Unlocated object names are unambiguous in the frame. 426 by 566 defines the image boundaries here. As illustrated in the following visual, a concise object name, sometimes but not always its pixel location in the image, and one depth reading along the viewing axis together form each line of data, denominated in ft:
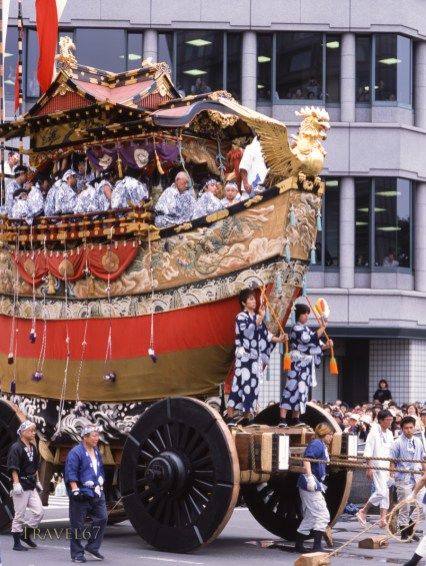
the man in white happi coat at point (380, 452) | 60.34
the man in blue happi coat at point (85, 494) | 48.73
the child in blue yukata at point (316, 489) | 50.21
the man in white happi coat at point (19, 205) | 58.65
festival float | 49.85
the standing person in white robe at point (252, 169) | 52.95
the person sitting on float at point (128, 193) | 54.34
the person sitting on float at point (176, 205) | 53.72
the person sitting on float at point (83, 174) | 57.77
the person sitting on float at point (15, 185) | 60.13
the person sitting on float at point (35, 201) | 58.03
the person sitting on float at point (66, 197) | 56.85
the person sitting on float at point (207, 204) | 53.26
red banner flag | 63.31
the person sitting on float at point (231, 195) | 53.11
